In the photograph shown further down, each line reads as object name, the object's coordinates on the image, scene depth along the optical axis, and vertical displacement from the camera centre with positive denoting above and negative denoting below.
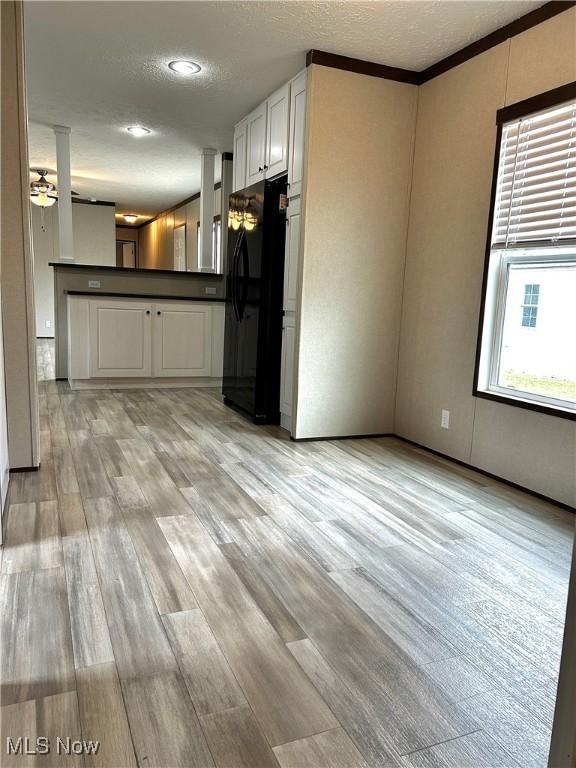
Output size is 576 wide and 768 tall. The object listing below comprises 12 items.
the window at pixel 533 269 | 2.53 +0.21
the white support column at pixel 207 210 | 5.73 +0.94
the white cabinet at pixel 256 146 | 4.02 +1.18
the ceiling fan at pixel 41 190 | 6.96 +1.31
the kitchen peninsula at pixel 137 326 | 4.89 -0.31
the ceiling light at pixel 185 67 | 3.46 +1.48
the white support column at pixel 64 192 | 5.08 +0.94
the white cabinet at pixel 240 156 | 4.43 +1.19
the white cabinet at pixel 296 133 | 3.37 +1.06
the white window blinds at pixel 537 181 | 2.49 +0.63
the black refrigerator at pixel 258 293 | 3.82 +0.04
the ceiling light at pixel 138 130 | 4.99 +1.54
